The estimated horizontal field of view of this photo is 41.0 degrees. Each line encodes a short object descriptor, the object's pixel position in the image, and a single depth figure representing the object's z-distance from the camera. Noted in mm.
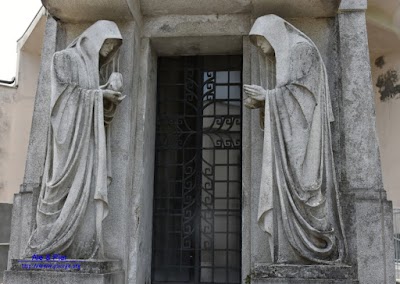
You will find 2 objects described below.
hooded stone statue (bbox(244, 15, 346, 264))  5551
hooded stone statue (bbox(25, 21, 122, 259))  5754
